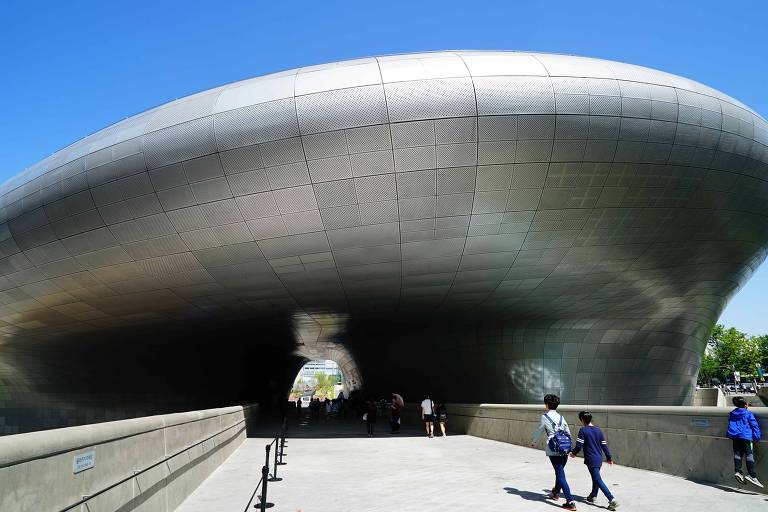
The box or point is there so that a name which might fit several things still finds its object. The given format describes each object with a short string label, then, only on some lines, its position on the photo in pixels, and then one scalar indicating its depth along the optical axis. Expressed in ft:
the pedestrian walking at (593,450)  21.99
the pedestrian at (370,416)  63.41
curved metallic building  43.47
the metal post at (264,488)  15.98
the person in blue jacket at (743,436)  23.00
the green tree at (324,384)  556.92
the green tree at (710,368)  315.78
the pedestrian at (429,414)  57.00
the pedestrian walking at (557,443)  22.44
